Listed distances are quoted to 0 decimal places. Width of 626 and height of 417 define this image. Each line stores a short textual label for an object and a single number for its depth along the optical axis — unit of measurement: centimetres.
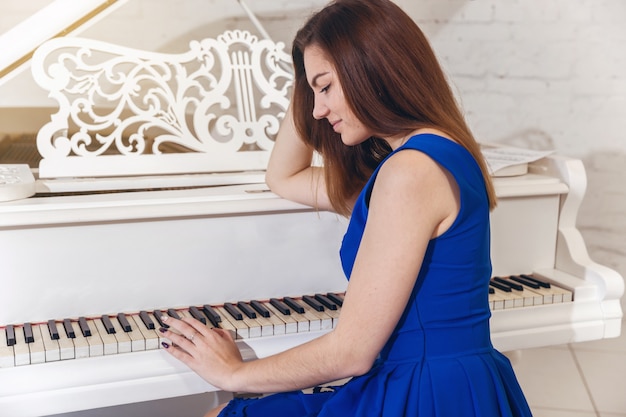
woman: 128
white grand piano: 166
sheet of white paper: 222
